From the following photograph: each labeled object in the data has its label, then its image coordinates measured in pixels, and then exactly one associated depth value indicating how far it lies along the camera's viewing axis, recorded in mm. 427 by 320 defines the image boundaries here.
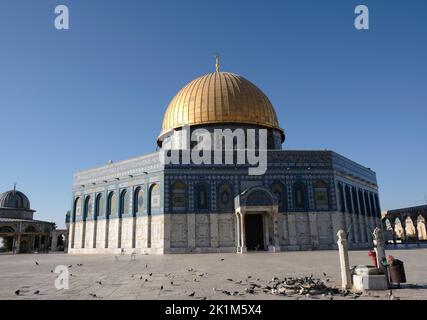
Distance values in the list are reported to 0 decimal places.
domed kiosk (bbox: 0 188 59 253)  46906
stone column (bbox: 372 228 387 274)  8068
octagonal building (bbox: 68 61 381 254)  27453
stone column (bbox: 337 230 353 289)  7738
